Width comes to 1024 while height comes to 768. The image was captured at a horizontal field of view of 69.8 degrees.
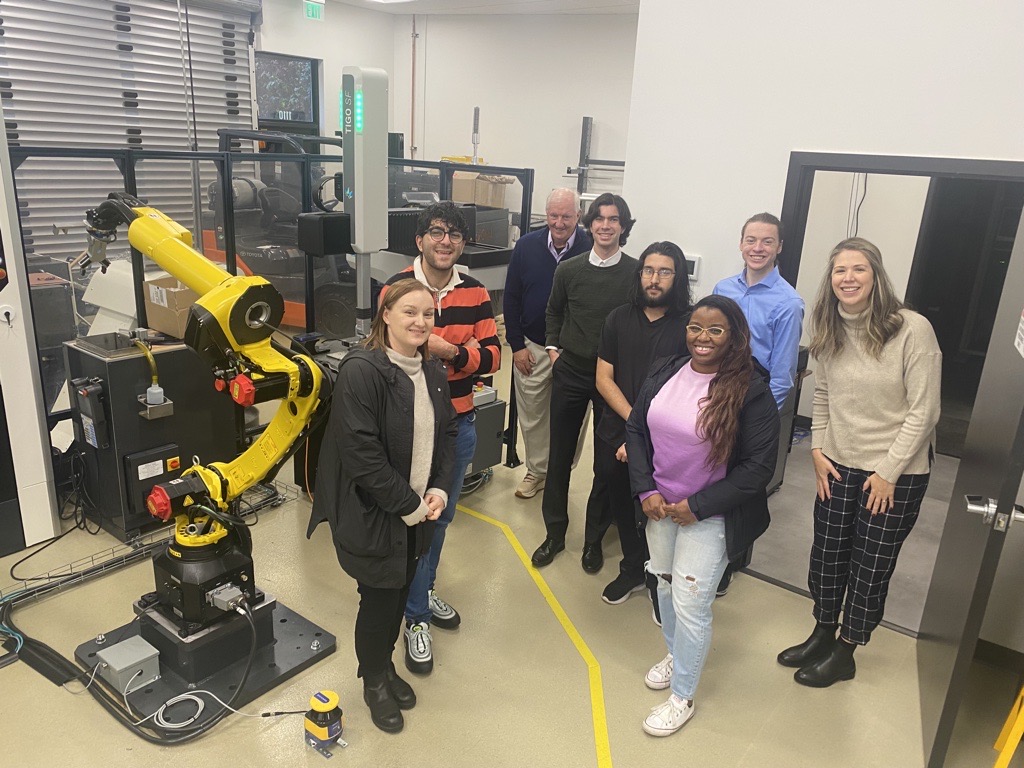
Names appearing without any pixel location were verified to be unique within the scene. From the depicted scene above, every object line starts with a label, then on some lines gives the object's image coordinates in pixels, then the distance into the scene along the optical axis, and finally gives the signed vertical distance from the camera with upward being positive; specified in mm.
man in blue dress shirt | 3012 -479
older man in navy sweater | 3801 -569
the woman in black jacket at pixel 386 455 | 2117 -846
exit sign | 5316 +1028
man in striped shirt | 2744 -653
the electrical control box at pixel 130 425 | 3338 -1271
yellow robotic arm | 2301 -632
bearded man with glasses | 2867 -702
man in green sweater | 3303 -762
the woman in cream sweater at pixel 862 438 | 2504 -847
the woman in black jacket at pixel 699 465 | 2320 -898
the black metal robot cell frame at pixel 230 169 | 3334 -66
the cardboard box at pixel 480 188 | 8859 -255
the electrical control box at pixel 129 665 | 2520 -1730
